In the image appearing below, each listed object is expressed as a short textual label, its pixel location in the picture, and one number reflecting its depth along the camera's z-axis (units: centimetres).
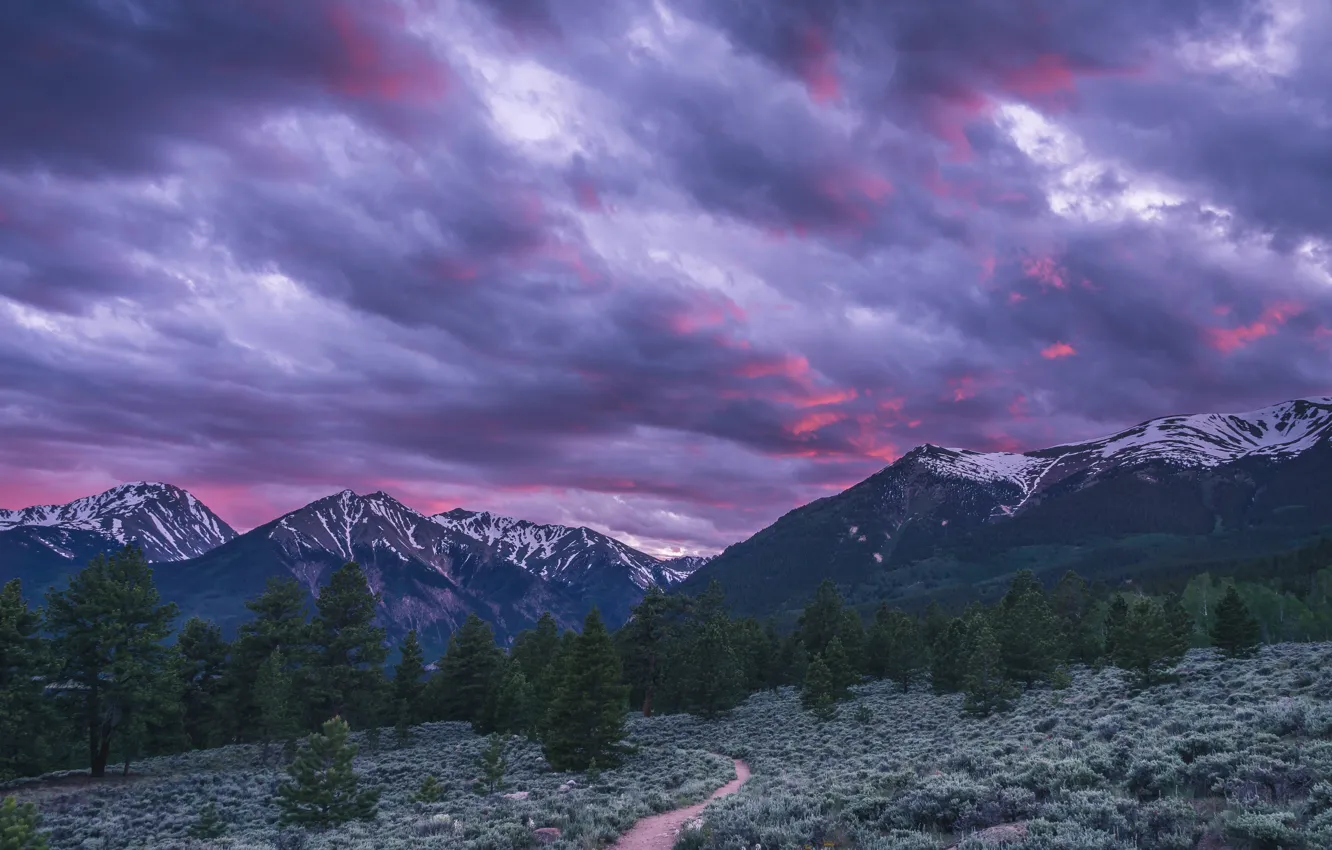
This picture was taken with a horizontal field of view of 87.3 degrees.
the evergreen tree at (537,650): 5844
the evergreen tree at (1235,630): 5344
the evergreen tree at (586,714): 3978
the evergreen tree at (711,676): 5725
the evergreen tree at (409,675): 6318
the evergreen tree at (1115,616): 6234
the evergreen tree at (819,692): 5166
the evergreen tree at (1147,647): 4262
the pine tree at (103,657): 4269
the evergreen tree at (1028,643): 5622
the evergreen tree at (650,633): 6338
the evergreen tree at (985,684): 4481
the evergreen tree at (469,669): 6388
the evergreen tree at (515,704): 5491
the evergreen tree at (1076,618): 7144
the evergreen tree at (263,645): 5366
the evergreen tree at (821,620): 8056
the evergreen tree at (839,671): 6269
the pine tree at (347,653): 5113
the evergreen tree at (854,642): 7544
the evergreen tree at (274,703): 4491
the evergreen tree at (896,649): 6969
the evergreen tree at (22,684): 3919
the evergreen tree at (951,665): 5962
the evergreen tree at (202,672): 5703
